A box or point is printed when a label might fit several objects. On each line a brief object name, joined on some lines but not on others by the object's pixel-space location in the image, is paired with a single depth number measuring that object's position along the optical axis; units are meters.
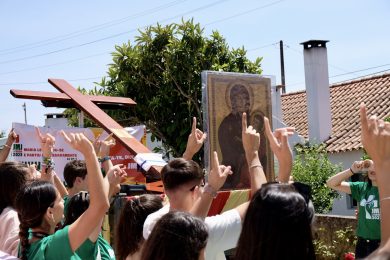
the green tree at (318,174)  13.85
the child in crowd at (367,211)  6.33
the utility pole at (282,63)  35.68
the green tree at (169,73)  13.64
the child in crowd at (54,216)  2.96
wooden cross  6.89
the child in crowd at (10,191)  3.85
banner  7.67
